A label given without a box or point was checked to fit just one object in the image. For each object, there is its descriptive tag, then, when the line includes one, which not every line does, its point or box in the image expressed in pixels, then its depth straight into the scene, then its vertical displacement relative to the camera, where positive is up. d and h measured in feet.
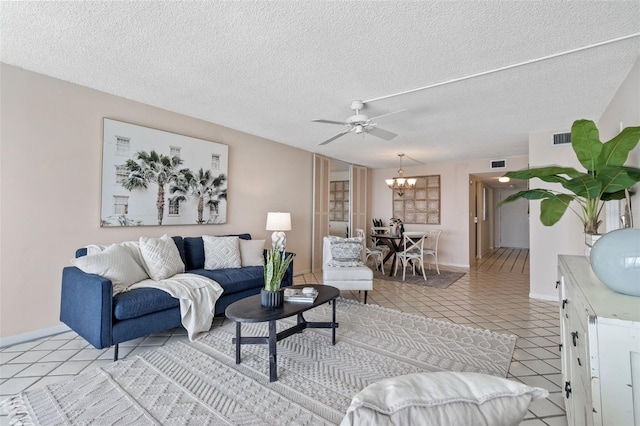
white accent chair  12.71 -2.54
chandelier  20.10 +2.68
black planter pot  7.81 -2.13
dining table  18.85 -1.54
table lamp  14.73 -0.21
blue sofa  7.43 -2.50
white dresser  2.46 -1.20
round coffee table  7.00 -2.38
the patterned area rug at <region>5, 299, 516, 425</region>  5.68 -3.77
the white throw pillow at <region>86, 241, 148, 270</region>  9.26 -0.97
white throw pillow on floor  1.73 -1.14
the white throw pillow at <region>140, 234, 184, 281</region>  9.80 -1.35
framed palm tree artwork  10.57 +1.69
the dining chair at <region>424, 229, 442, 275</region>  19.33 -1.85
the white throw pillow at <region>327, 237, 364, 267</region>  14.04 -1.54
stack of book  8.36 -2.22
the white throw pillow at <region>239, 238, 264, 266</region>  12.66 -1.46
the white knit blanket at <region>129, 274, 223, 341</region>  8.92 -2.45
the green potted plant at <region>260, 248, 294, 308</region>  7.84 -1.75
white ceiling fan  9.89 +3.38
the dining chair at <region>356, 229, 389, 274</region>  19.92 -2.35
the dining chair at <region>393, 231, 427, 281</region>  18.18 -1.84
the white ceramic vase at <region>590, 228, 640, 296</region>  3.27 -0.46
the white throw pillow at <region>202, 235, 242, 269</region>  11.84 -1.39
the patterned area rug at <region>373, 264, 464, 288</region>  16.72 -3.55
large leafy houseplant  5.55 +0.97
